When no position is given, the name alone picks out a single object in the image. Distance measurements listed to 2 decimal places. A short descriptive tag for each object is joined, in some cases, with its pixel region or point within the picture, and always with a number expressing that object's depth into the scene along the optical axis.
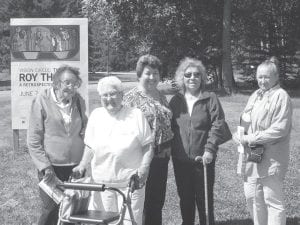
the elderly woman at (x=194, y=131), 5.00
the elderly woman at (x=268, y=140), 4.76
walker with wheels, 3.86
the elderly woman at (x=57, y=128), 4.64
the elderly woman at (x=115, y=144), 4.40
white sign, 8.85
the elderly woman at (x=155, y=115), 4.95
